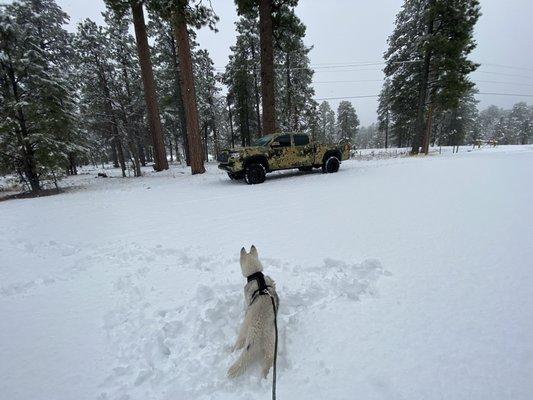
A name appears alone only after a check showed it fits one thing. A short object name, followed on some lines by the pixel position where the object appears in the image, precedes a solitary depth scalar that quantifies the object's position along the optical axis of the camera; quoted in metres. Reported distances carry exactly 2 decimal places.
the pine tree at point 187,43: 9.91
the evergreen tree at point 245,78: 23.80
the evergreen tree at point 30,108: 9.87
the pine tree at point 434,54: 14.67
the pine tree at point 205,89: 24.69
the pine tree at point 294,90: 24.01
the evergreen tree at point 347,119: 48.17
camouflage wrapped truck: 9.19
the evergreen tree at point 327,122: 56.67
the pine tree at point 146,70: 12.76
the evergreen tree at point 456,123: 37.32
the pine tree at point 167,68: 20.17
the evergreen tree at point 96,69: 14.95
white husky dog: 1.86
